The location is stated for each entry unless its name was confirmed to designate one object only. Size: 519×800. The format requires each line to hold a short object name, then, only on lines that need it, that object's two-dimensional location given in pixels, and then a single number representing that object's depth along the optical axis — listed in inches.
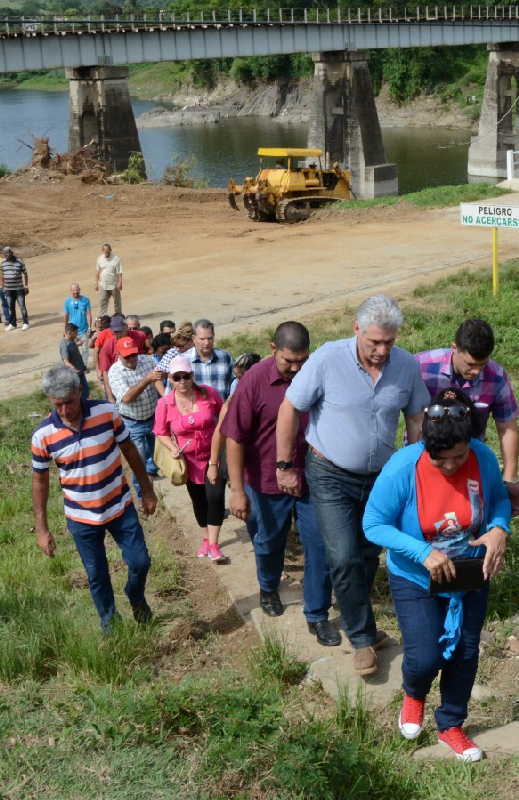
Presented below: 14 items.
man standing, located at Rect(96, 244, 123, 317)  693.3
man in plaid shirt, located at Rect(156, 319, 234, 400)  275.9
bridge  1470.2
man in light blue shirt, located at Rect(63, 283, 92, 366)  555.5
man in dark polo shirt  206.5
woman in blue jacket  154.7
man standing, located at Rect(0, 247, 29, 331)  701.3
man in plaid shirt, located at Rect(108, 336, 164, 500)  325.7
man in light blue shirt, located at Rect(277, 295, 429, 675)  184.2
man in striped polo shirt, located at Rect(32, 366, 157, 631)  209.0
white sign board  489.4
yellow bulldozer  1187.3
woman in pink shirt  261.0
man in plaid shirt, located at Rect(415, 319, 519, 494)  203.0
